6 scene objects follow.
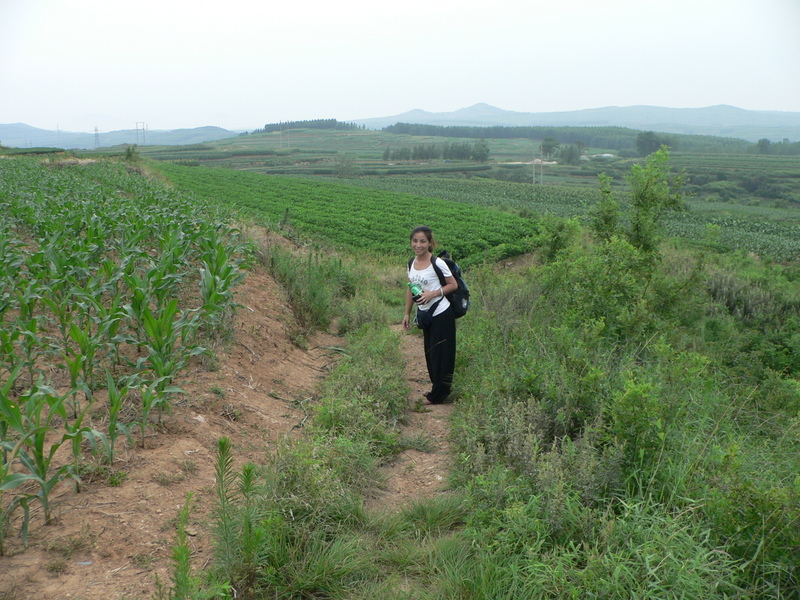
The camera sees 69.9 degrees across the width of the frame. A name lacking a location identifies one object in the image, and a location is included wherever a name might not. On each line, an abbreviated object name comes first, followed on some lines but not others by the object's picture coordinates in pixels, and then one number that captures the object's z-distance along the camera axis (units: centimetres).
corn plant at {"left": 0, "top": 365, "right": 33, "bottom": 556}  281
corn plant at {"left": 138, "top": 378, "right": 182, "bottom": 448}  388
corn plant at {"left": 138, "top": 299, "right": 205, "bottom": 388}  433
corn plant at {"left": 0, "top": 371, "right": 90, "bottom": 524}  298
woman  602
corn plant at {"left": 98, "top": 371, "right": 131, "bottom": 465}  350
